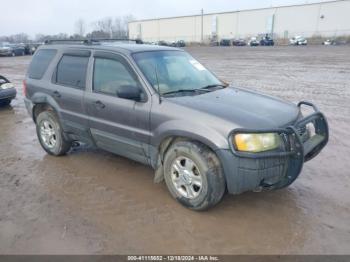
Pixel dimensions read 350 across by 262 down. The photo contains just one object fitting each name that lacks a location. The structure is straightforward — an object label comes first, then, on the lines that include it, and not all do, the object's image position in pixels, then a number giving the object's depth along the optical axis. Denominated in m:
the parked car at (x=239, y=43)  68.00
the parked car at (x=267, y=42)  65.00
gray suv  3.59
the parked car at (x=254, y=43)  64.43
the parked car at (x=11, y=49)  39.66
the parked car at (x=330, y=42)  59.55
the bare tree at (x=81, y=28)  116.89
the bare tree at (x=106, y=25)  125.84
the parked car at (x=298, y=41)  61.19
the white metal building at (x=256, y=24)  77.12
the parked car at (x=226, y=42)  71.94
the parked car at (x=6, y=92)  9.89
